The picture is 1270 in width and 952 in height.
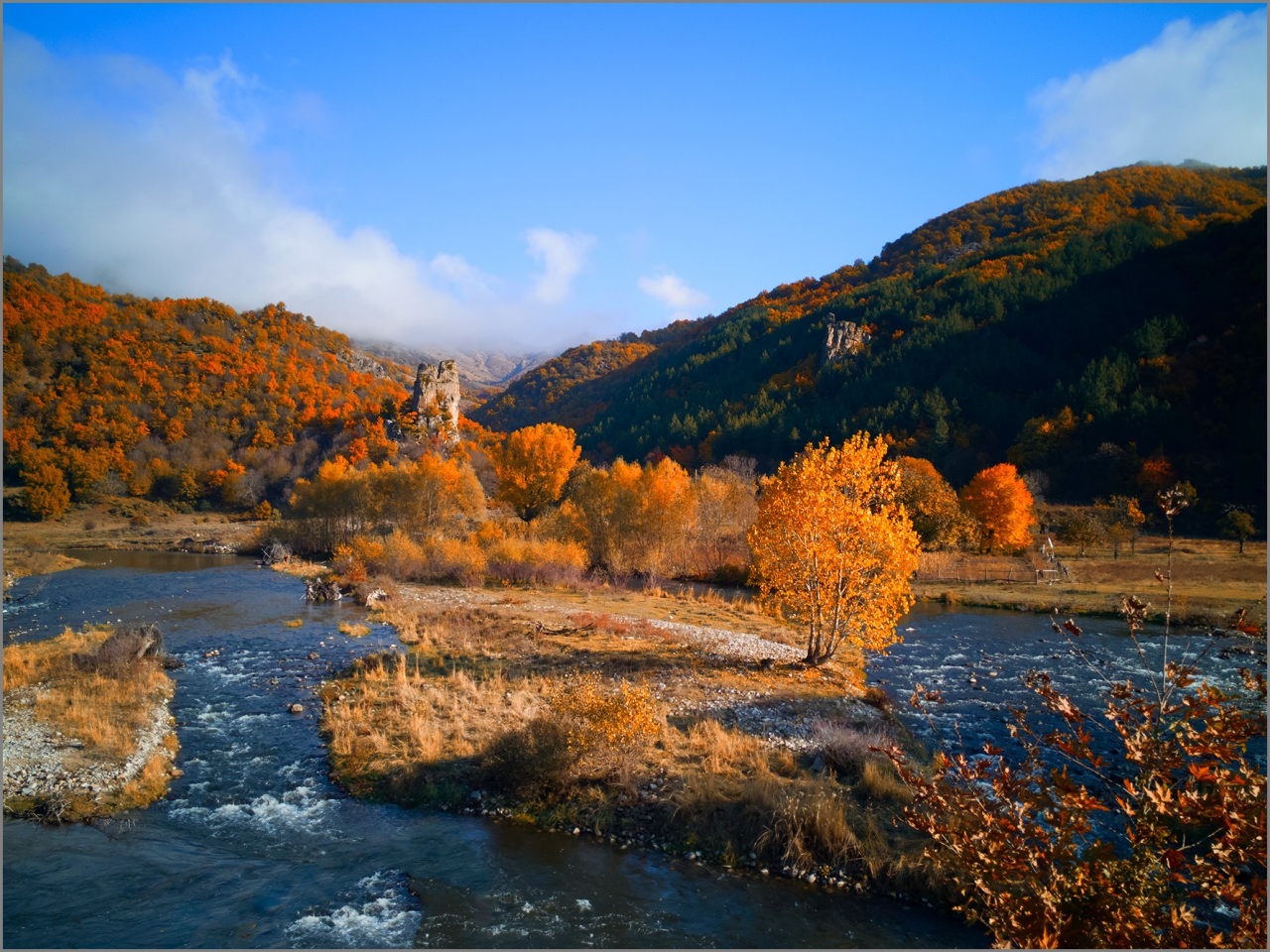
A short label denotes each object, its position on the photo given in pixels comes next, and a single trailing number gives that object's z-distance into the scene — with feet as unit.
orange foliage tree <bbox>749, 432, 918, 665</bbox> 63.57
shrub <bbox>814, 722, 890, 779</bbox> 45.73
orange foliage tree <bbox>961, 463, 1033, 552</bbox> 189.67
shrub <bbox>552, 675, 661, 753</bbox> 44.24
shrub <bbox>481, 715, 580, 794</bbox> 43.01
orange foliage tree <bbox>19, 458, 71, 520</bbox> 217.15
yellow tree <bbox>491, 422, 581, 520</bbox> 174.81
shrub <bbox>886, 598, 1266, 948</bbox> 15.20
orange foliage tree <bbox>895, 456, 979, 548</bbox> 180.14
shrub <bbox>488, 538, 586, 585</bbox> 139.64
